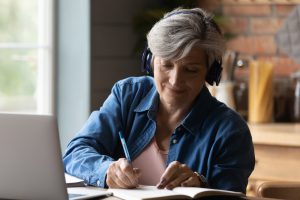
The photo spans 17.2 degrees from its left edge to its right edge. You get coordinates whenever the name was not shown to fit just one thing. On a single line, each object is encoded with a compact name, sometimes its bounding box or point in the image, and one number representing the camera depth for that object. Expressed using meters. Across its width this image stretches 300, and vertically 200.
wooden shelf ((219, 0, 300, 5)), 5.61
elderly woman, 3.28
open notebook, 2.80
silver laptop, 2.68
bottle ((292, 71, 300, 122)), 5.50
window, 5.59
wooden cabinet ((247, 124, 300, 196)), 4.95
